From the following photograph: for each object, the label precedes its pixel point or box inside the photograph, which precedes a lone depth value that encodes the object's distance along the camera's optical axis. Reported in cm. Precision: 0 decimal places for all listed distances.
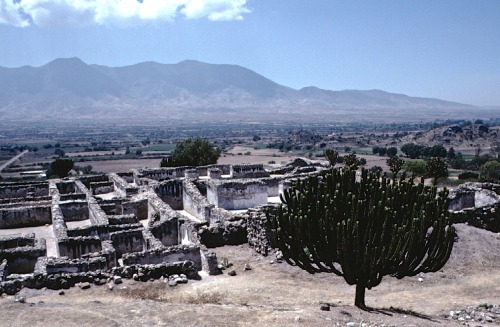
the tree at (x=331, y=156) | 5028
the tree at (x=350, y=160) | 4692
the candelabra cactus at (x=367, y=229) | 1311
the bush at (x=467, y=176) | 5418
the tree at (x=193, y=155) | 4947
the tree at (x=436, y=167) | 4319
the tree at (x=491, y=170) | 5883
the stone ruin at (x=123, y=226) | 1653
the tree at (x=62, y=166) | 4709
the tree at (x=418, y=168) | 5616
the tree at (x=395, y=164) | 4339
